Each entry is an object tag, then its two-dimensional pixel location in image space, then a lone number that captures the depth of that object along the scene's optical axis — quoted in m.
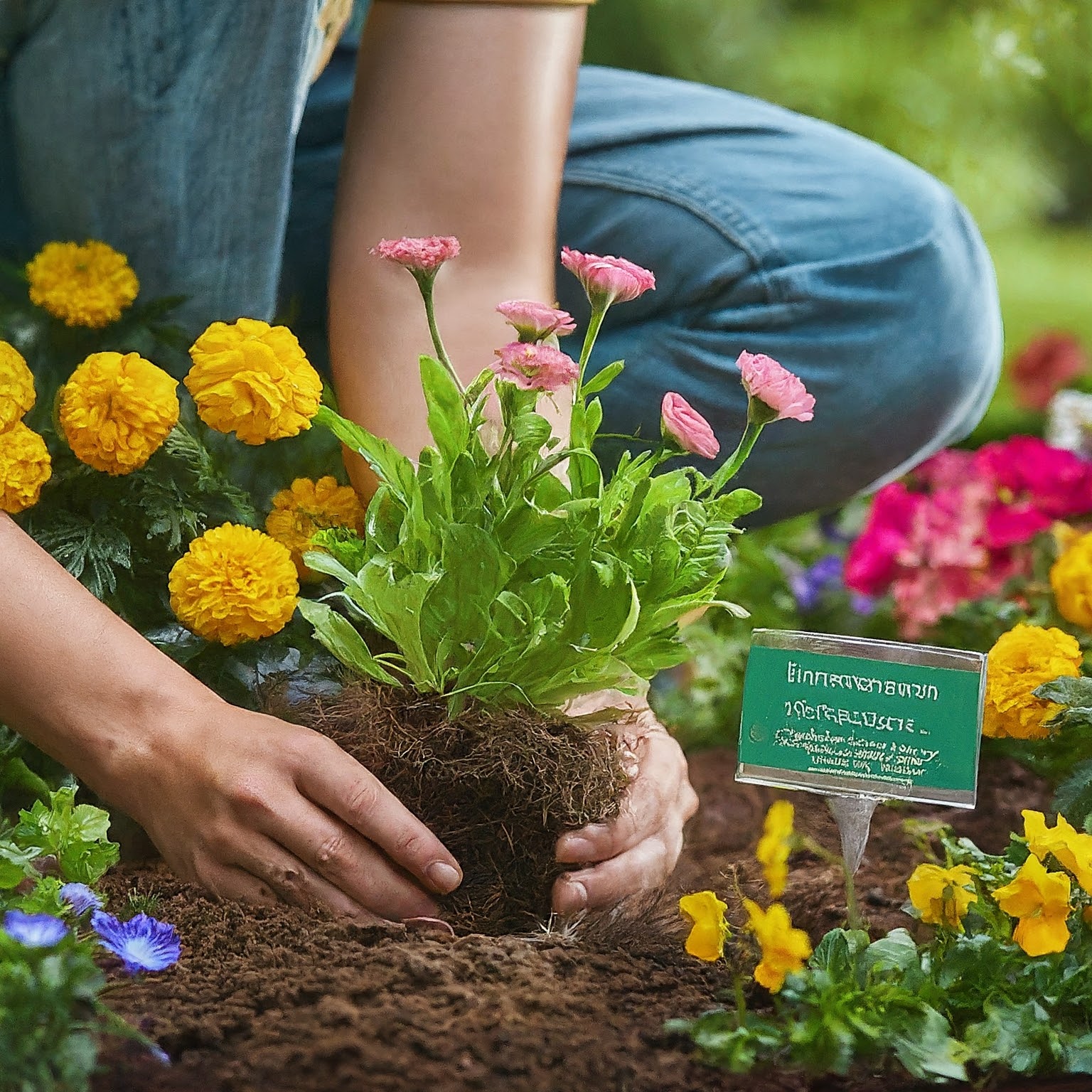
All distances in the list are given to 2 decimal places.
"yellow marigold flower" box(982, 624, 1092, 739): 1.53
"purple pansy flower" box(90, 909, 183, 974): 1.38
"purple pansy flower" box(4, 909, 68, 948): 1.33
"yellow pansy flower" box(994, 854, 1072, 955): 1.40
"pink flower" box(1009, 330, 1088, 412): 4.02
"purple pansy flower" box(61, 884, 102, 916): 1.42
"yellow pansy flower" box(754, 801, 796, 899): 1.39
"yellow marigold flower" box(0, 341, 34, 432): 1.51
